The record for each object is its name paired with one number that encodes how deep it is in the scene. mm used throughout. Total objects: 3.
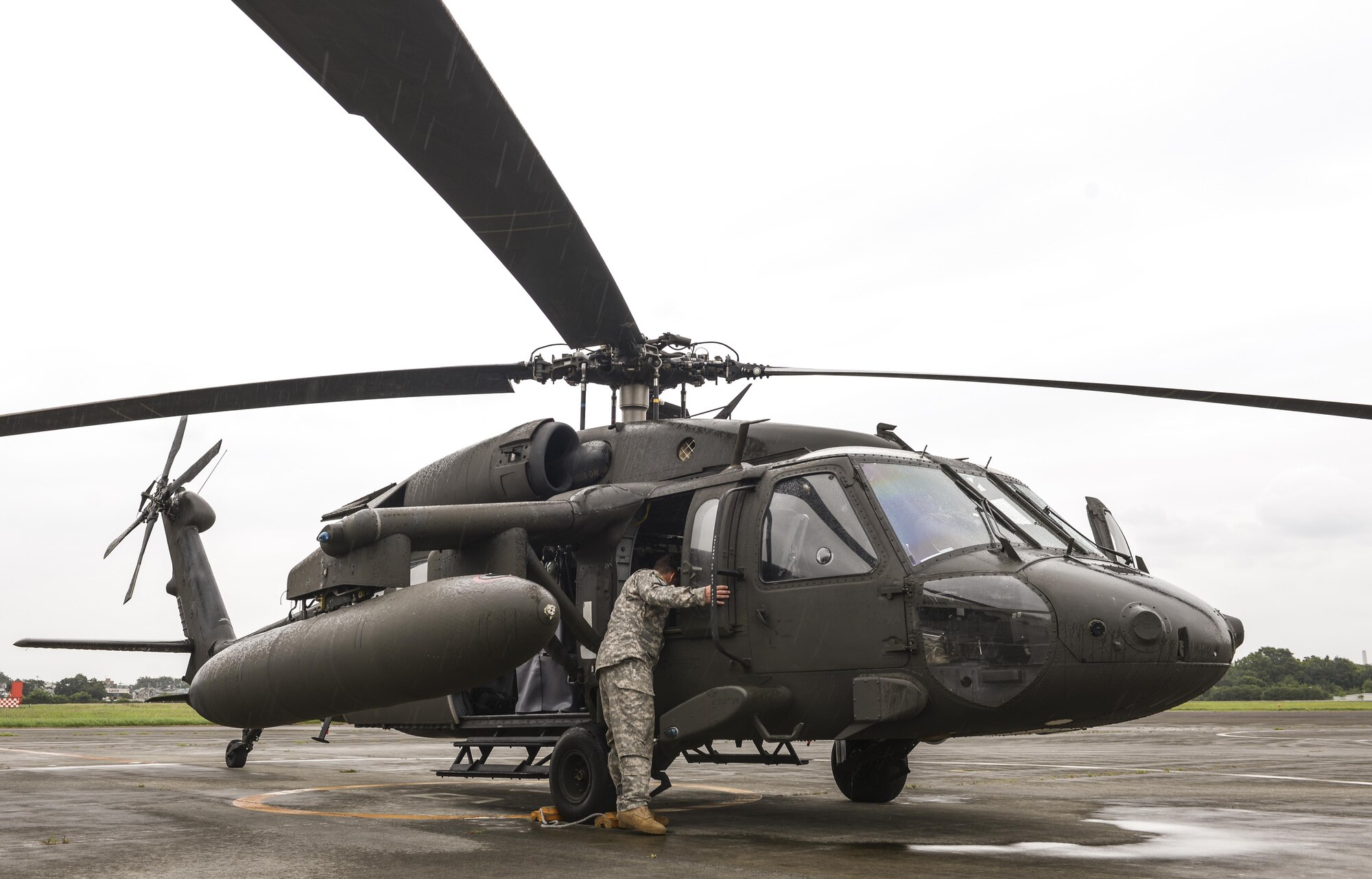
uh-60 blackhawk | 5789
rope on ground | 7258
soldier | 6738
